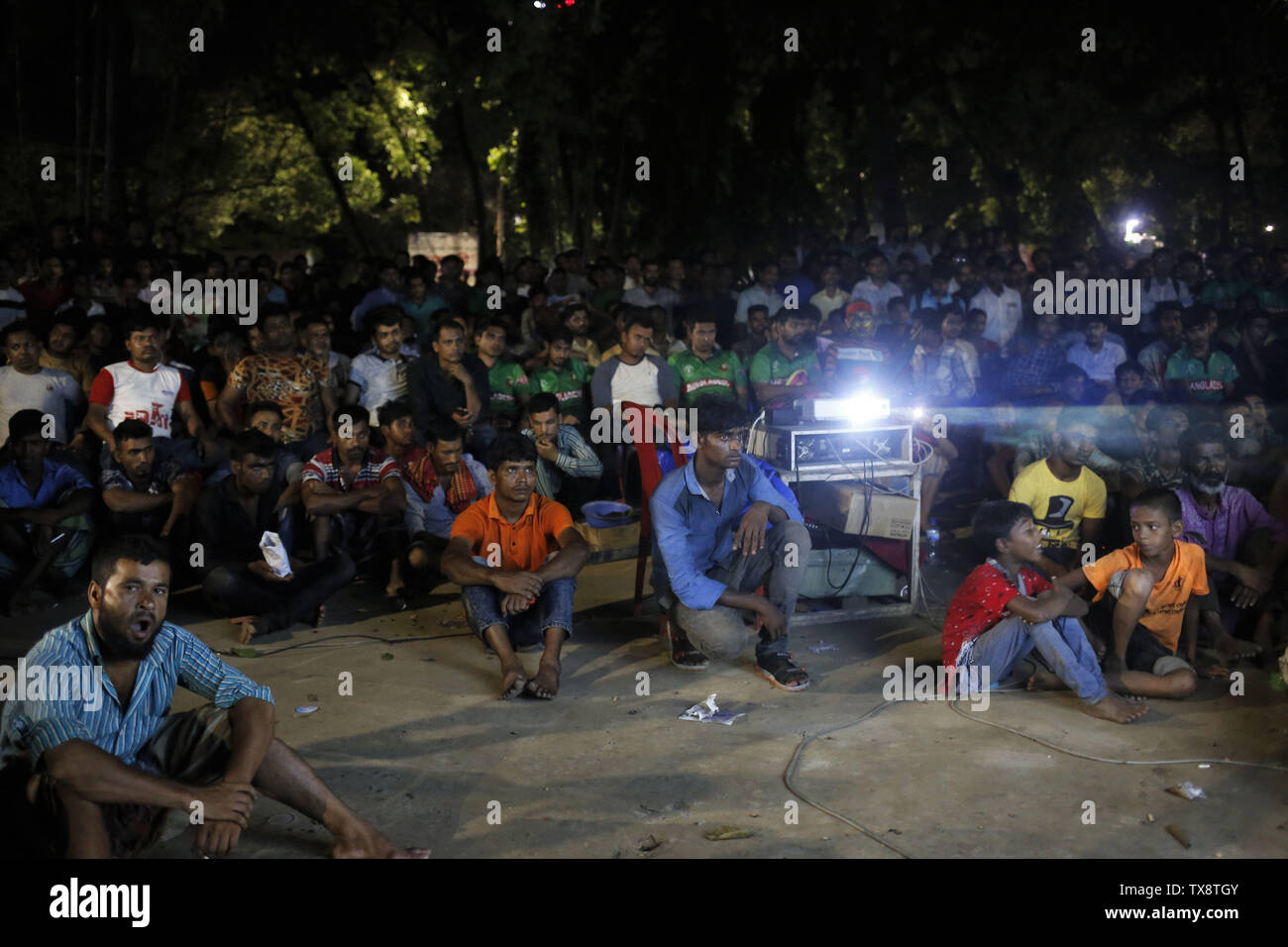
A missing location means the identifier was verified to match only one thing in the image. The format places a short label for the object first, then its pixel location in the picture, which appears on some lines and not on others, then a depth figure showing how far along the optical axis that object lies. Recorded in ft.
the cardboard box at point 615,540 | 25.55
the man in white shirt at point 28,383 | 26.81
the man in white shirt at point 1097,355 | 33.37
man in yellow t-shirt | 23.09
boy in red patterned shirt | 17.72
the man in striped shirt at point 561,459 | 26.53
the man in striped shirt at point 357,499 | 24.29
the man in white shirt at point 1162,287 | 40.32
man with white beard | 21.13
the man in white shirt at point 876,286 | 39.50
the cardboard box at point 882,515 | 21.94
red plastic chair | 22.89
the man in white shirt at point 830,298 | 38.37
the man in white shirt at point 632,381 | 29.07
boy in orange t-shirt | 18.60
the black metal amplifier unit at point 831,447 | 22.36
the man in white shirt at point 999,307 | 38.37
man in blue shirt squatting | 19.72
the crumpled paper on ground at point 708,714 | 17.81
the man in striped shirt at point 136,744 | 12.11
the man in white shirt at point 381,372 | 29.58
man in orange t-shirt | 19.43
